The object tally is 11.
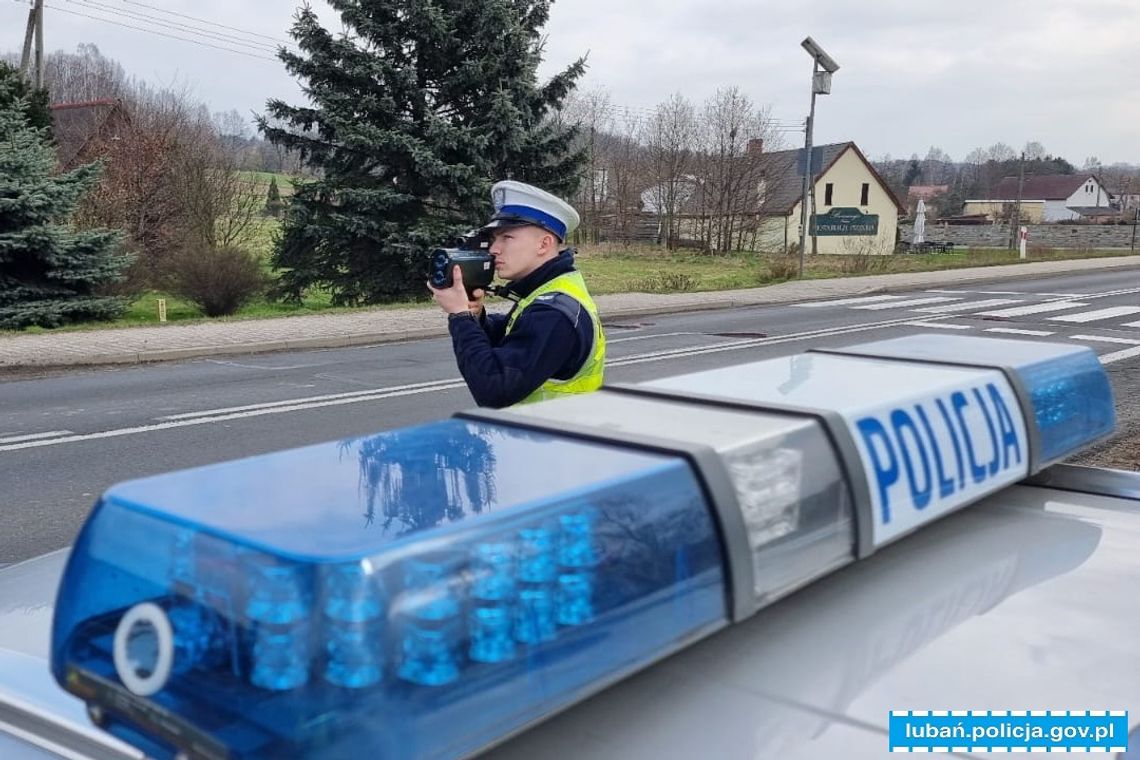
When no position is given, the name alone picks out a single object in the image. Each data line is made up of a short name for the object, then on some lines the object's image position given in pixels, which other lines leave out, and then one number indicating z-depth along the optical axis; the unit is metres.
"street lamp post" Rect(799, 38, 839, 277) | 24.94
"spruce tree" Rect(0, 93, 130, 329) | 16.77
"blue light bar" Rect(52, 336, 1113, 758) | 1.05
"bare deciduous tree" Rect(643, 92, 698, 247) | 52.28
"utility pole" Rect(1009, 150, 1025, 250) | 51.36
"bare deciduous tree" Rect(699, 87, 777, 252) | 48.66
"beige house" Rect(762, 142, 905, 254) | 43.38
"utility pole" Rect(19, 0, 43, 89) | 27.58
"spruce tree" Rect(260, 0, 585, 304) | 22.31
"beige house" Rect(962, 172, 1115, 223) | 113.85
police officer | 2.98
